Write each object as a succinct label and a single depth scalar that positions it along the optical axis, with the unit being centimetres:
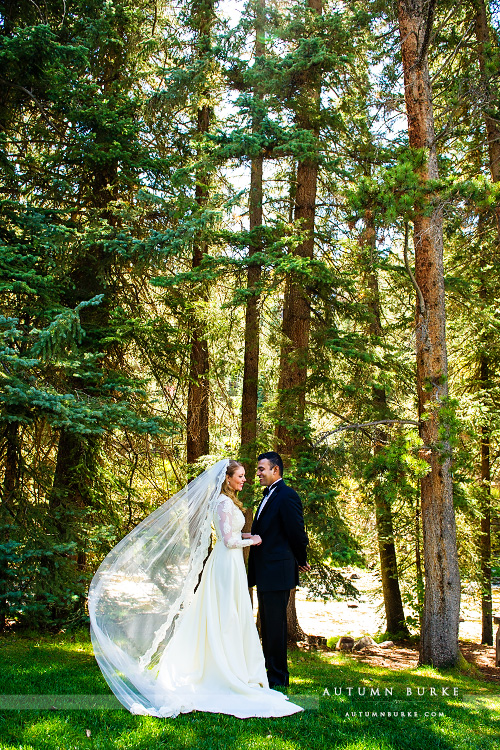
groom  584
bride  517
